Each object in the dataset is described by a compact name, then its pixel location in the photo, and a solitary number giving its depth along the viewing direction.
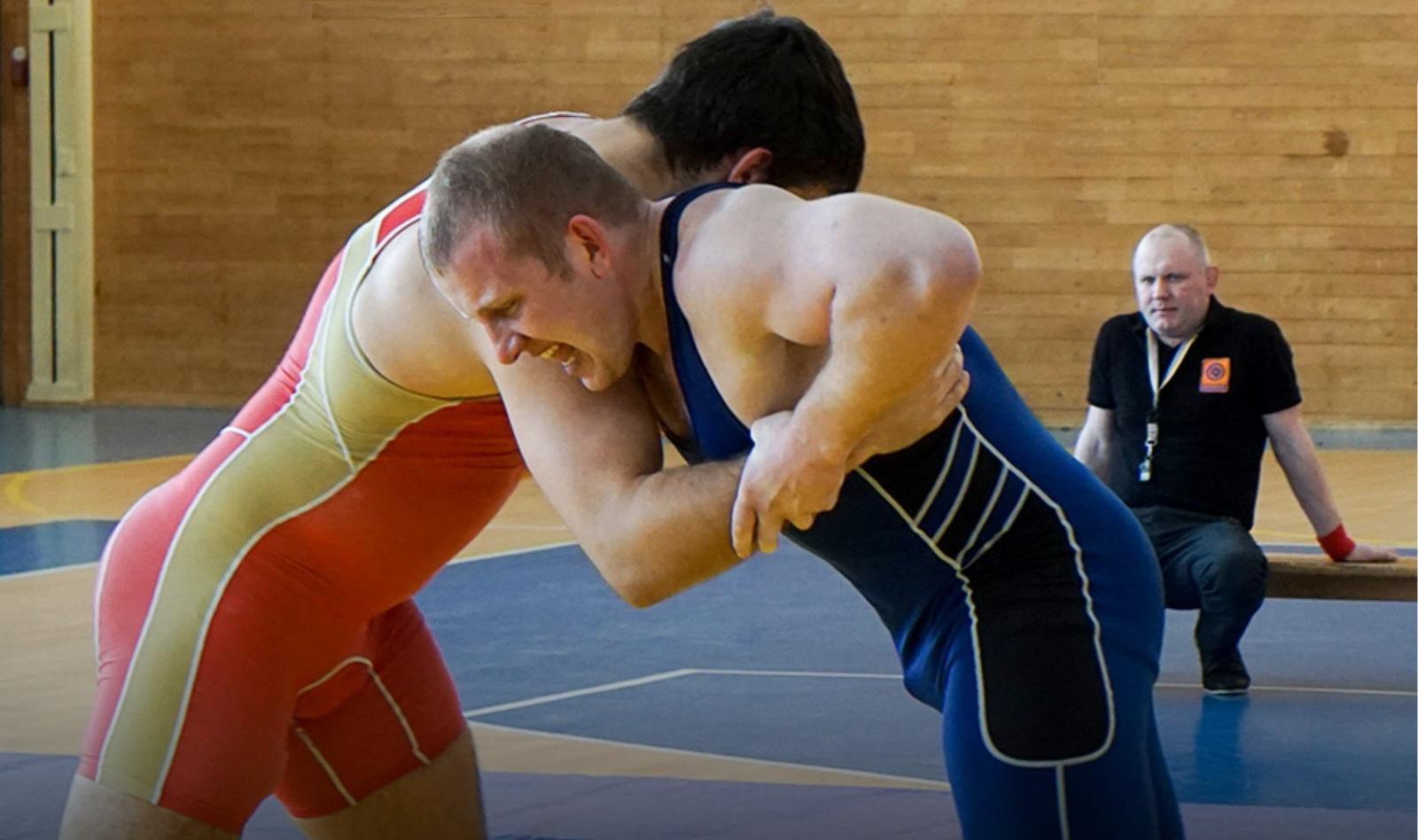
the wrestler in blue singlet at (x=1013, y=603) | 4.10
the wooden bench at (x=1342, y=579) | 10.20
